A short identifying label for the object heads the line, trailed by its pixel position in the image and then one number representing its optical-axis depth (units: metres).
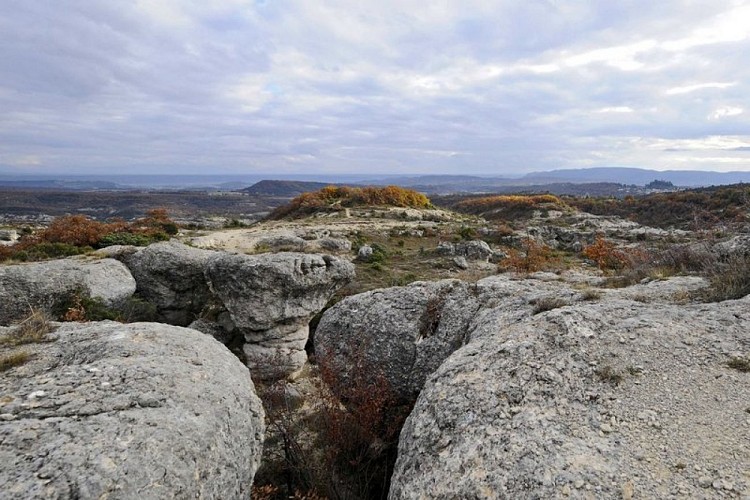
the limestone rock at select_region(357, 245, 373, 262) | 27.05
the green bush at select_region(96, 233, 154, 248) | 22.45
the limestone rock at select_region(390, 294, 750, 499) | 4.45
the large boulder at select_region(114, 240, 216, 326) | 15.36
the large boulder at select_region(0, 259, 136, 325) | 11.84
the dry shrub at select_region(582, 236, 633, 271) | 18.84
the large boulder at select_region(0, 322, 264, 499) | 4.07
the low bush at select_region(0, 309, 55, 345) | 6.58
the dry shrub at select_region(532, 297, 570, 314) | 8.15
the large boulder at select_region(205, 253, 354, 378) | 13.11
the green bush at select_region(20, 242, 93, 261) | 18.55
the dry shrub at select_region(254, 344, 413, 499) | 7.37
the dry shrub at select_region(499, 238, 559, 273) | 14.76
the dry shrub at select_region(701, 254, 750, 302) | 7.66
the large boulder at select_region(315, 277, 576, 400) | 9.53
